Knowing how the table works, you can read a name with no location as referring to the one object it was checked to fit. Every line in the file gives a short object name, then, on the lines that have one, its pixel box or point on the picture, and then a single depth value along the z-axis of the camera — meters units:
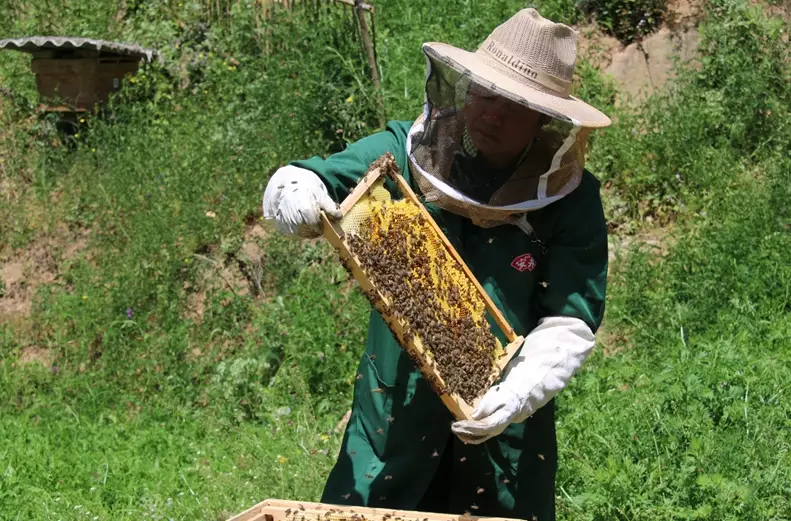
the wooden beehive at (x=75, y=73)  8.42
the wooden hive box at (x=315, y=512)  2.50
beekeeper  2.75
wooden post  7.30
